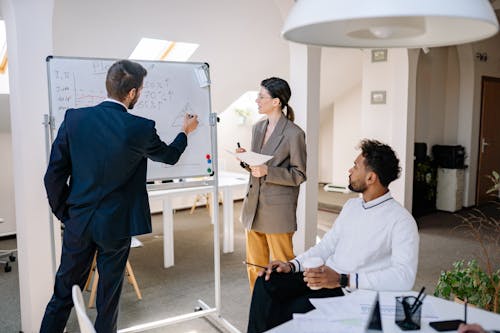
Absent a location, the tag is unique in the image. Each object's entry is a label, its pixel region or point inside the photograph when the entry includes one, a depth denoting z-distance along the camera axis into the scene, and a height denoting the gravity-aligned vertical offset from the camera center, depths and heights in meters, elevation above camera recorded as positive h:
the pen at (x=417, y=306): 1.40 -0.57
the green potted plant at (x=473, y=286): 2.41 -0.89
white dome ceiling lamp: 0.91 +0.23
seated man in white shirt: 1.84 -0.59
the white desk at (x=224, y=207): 4.18 -0.85
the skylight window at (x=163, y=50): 5.18 +0.78
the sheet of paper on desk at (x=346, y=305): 1.45 -0.62
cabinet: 6.54 -1.02
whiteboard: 2.65 +0.13
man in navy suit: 2.21 -0.34
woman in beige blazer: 2.71 -0.37
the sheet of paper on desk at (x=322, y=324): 1.37 -0.62
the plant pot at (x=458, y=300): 2.46 -0.97
